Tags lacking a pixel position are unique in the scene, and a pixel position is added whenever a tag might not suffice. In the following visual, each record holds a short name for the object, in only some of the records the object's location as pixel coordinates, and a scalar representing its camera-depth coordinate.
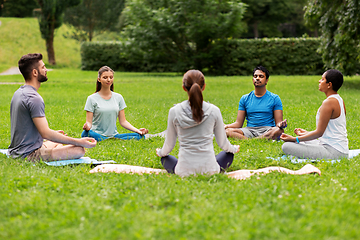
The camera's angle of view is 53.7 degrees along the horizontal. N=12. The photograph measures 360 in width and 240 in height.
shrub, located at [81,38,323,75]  29.69
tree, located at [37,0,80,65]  37.06
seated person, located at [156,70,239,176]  4.28
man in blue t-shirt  7.26
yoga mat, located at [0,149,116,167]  5.35
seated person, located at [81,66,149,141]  7.14
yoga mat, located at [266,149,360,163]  5.60
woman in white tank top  5.55
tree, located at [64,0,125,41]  53.47
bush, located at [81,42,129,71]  35.16
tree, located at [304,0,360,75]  16.75
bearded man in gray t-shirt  5.16
